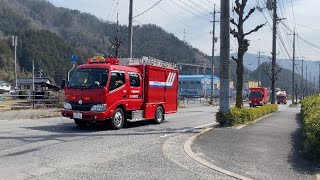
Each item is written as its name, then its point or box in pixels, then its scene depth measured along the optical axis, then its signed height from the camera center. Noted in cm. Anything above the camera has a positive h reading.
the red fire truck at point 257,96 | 5344 -22
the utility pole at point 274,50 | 3573 +409
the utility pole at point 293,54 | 6202 +658
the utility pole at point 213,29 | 5586 +986
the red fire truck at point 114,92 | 1382 +5
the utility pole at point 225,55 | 1580 +160
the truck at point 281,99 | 8144 -91
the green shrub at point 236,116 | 1541 -93
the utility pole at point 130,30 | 2719 +450
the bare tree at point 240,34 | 2019 +315
